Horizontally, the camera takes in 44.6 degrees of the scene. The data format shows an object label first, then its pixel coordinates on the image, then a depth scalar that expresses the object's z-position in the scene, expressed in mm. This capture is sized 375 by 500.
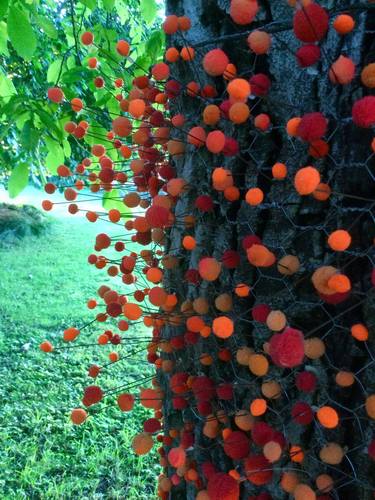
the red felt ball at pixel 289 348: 402
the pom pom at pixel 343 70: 425
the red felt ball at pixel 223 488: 487
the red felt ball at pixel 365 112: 389
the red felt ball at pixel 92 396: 623
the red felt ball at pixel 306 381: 490
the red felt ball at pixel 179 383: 659
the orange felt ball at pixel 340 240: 398
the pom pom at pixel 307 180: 407
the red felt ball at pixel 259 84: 505
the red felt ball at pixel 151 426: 635
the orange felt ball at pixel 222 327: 479
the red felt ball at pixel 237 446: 540
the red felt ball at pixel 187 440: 649
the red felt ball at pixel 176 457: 565
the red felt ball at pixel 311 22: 401
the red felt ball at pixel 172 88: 609
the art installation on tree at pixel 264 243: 472
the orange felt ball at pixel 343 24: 404
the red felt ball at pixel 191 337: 629
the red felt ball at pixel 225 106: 518
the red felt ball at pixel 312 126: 419
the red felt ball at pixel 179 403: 653
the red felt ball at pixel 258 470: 507
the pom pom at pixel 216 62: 478
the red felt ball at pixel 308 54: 433
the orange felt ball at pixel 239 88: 448
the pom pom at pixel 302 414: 510
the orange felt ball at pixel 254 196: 482
